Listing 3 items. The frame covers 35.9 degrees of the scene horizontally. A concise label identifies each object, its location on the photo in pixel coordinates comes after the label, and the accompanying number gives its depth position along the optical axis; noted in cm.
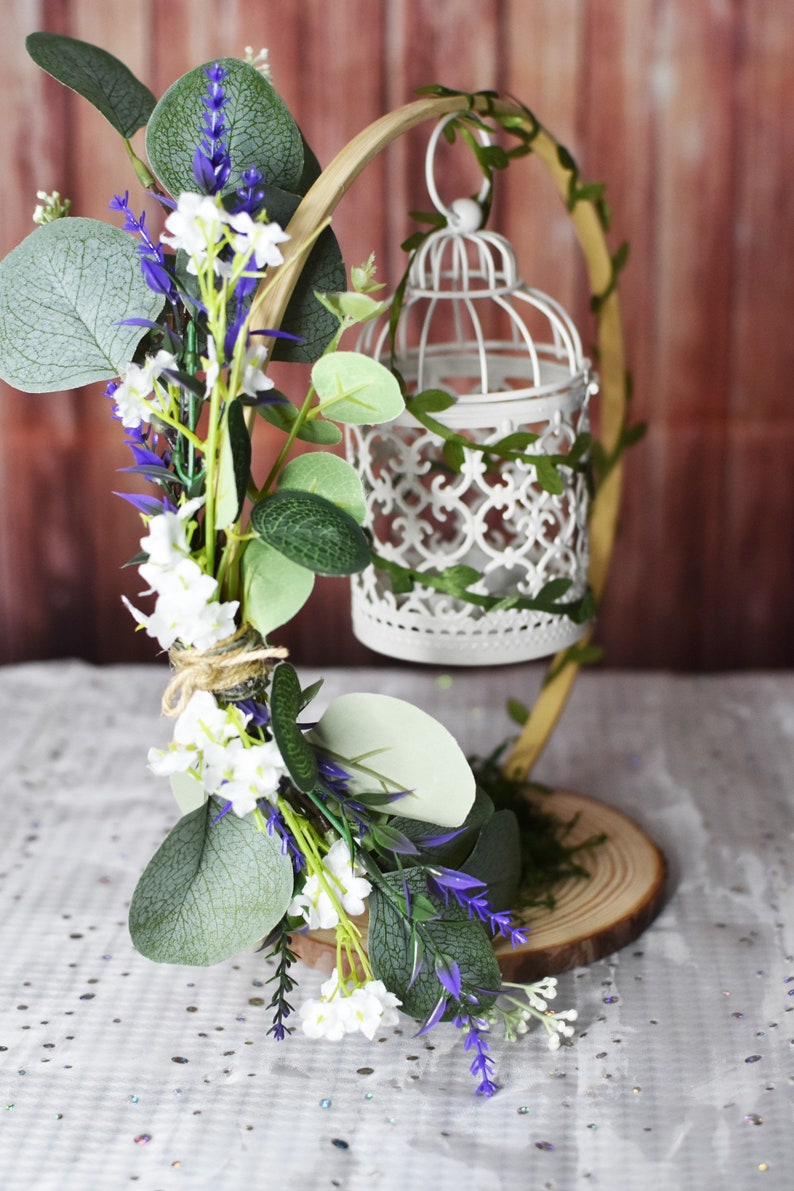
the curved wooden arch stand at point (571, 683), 67
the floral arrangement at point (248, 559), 63
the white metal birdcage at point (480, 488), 81
